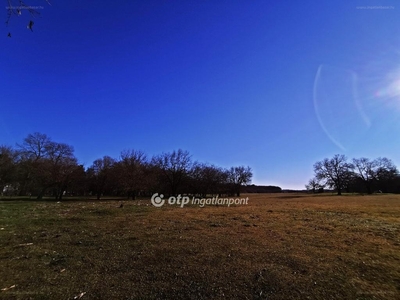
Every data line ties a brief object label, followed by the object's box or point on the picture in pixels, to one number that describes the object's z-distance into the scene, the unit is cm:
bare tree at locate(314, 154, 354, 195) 8801
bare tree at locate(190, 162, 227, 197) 6912
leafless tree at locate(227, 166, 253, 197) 8744
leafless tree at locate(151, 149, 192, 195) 6253
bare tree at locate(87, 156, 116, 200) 5588
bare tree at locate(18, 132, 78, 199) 4544
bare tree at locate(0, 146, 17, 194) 5156
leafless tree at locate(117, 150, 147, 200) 4512
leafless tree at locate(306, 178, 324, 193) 10132
